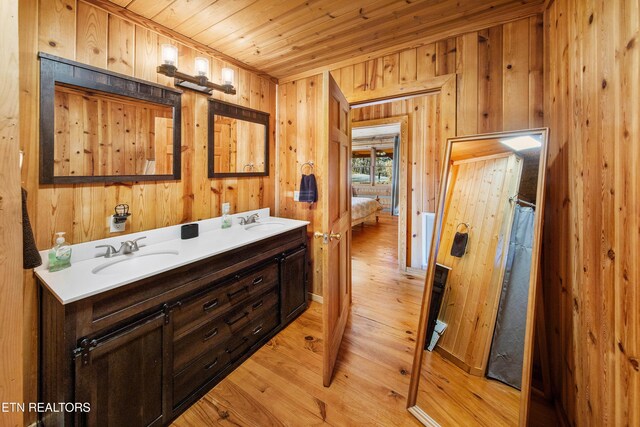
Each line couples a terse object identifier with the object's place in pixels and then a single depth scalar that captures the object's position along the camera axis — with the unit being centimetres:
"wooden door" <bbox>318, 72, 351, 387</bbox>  167
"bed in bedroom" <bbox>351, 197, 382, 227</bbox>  562
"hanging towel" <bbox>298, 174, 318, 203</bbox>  266
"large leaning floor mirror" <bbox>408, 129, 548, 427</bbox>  134
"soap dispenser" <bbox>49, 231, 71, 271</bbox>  134
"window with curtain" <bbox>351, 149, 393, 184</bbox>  911
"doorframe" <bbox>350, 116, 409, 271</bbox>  366
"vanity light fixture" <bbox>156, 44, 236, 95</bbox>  182
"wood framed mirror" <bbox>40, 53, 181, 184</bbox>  142
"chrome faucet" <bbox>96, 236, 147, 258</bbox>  157
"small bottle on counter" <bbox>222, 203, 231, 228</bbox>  233
